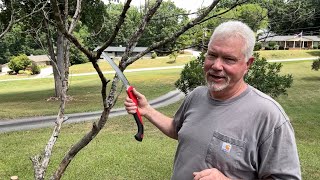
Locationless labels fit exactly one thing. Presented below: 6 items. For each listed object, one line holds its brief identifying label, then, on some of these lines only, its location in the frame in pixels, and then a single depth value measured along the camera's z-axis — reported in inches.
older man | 53.2
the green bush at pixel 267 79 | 332.9
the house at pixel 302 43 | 2096.7
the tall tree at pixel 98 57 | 55.6
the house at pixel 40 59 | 2159.0
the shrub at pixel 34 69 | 1568.5
